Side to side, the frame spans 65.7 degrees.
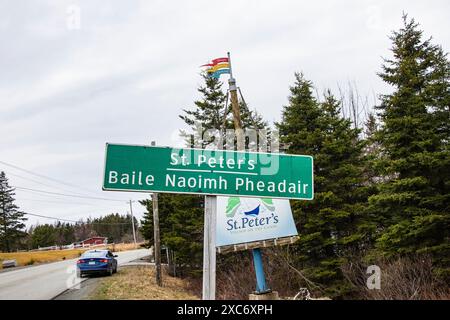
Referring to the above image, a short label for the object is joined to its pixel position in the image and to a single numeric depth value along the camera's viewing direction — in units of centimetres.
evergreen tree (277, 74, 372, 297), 1569
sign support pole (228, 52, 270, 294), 891
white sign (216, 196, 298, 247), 1093
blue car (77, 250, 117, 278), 1788
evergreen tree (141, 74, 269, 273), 2102
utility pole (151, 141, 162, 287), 1856
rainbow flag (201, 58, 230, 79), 967
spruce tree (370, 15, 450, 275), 1226
